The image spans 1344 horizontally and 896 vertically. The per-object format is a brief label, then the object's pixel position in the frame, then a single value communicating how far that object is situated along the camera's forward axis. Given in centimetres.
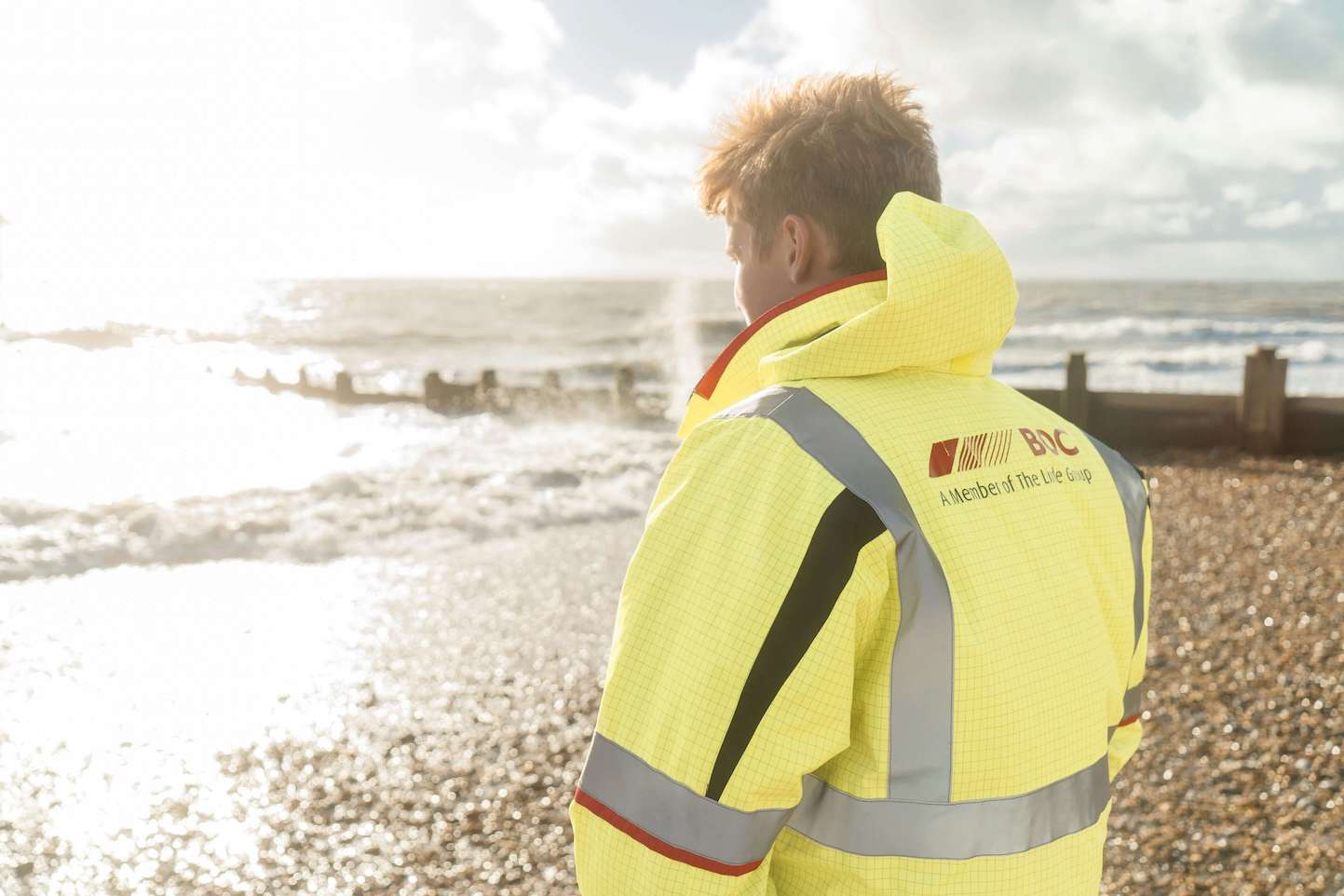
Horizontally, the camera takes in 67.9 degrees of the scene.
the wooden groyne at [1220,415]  1028
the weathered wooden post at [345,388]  2172
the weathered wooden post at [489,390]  1972
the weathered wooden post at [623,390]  1834
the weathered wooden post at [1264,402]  1029
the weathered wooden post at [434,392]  2008
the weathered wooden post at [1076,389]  1132
